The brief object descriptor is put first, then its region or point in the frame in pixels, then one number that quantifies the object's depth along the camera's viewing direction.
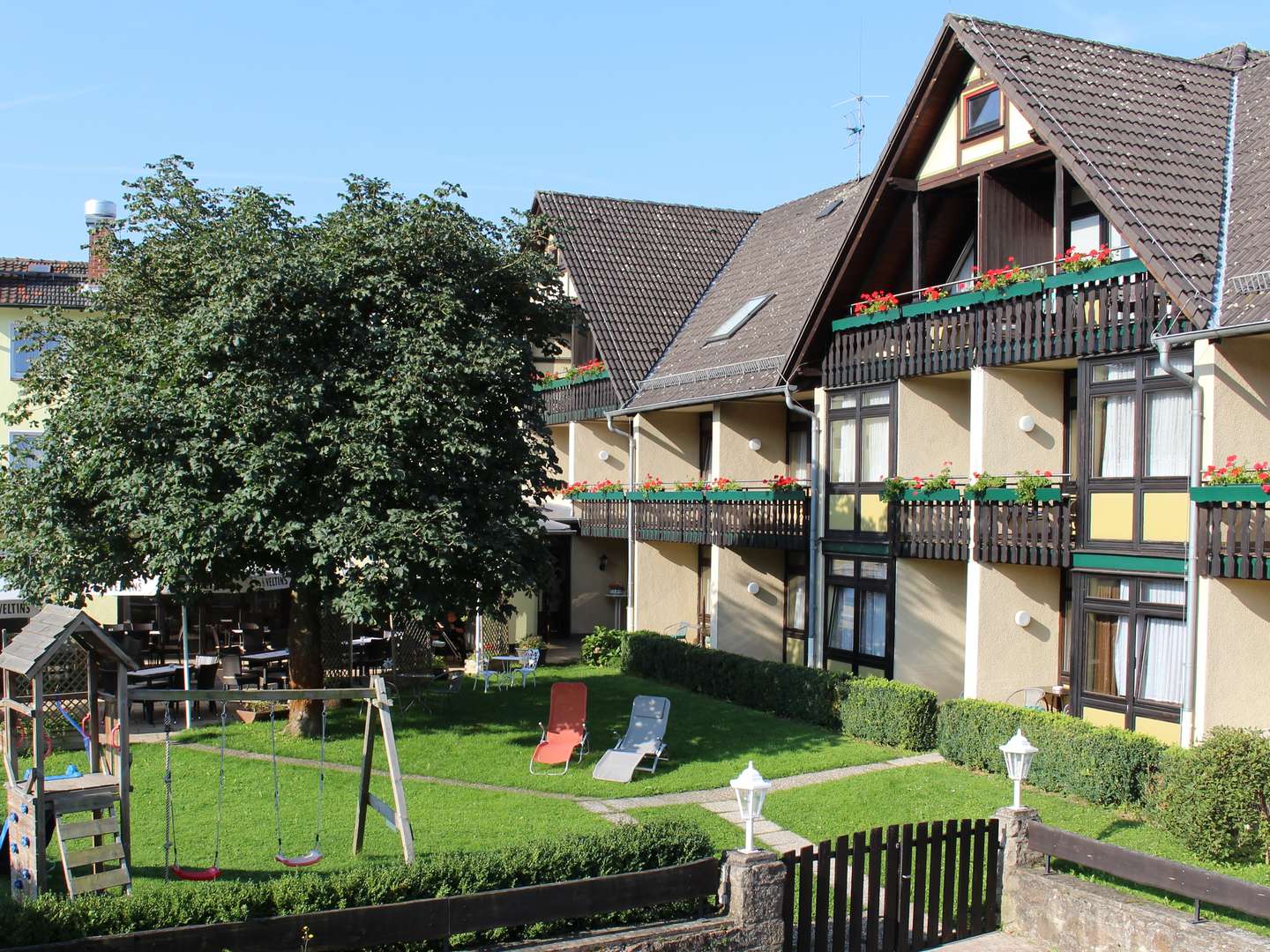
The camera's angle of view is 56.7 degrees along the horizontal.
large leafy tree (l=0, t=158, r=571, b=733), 14.75
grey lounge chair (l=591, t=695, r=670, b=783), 15.41
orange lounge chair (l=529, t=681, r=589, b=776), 16.00
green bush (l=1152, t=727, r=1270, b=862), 11.53
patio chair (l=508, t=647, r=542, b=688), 22.61
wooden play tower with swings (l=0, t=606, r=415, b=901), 9.76
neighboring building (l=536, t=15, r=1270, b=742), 13.91
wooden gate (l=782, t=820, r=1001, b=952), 9.64
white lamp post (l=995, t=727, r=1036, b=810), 11.03
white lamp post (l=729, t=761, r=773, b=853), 9.23
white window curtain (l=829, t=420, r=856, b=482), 20.44
